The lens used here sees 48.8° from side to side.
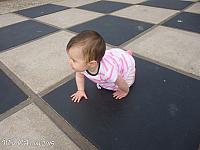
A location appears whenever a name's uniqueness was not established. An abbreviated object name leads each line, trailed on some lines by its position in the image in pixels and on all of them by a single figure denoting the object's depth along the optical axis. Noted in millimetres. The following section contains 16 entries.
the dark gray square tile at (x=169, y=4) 2680
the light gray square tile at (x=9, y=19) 2361
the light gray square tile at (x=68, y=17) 2303
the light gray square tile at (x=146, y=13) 2316
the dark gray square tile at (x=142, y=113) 950
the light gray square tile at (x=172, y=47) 1485
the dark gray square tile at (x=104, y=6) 2664
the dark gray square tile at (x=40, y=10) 2617
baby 962
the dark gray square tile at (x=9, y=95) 1178
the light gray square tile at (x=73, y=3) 2949
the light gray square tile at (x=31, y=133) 953
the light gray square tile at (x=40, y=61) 1378
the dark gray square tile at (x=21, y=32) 1918
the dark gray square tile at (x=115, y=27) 1897
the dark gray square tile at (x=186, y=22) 2062
